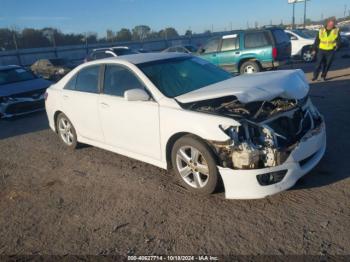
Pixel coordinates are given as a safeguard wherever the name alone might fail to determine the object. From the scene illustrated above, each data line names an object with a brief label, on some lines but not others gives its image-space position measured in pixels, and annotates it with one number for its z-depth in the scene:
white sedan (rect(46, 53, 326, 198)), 3.46
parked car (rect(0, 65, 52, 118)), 9.23
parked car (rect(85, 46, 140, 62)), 15.36
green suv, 11.57
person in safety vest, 9.77
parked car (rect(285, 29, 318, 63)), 16.34
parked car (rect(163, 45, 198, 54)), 18.59
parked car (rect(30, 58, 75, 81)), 18.17
